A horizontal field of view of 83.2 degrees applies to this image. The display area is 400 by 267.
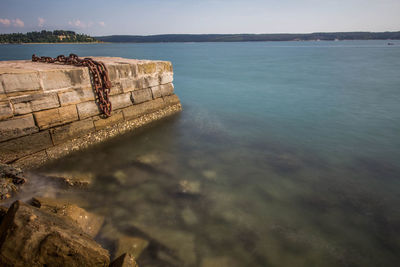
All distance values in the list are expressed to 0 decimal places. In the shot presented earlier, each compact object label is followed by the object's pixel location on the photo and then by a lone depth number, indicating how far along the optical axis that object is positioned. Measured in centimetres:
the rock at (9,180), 354
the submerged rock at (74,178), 416
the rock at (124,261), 218
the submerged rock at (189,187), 418
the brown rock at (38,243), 182
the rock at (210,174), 466
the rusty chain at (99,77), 536
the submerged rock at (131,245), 287
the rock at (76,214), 313
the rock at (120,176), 439
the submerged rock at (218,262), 281
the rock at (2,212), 234
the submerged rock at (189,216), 346
